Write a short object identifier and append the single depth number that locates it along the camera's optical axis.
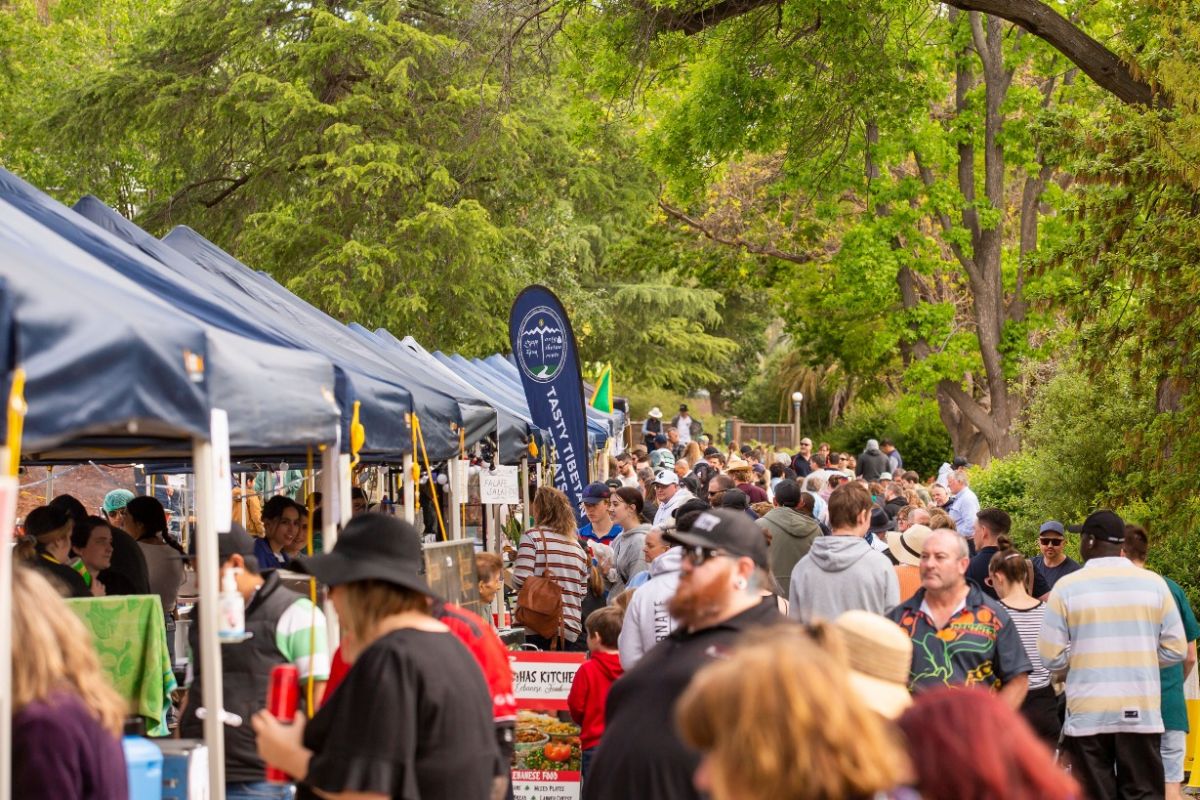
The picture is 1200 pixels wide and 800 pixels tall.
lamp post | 47.58
